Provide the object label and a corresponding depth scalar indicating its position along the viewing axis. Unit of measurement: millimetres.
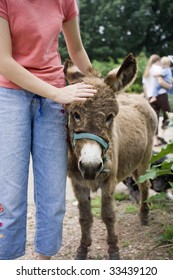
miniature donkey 3037
